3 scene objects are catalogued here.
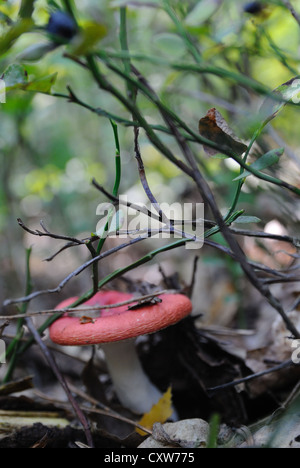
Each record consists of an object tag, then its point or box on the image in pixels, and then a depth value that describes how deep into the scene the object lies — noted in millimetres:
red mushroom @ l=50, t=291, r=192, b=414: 312
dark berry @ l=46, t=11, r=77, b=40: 250
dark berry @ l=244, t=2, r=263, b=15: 338
